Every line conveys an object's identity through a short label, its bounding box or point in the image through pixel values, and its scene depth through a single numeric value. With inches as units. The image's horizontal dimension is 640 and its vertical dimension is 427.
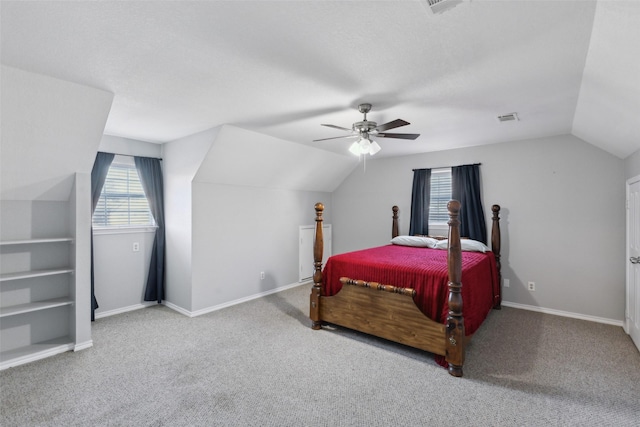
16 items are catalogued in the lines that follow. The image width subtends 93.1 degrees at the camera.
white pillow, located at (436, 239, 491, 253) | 155.4
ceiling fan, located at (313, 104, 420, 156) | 113.7
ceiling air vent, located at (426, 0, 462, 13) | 56.6
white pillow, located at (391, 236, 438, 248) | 172.4
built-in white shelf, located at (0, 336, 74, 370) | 105.7
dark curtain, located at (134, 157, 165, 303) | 165.9
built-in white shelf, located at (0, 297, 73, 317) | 107.2
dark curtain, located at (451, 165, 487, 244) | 174.6
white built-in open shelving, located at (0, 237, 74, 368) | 111.2
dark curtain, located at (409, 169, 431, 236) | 195.3
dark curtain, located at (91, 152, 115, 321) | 145.3
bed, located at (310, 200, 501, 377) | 102.6
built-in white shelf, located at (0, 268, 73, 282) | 107.1
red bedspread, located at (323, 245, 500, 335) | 110.8
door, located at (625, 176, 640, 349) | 118.1
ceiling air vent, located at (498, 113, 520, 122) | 124.4
